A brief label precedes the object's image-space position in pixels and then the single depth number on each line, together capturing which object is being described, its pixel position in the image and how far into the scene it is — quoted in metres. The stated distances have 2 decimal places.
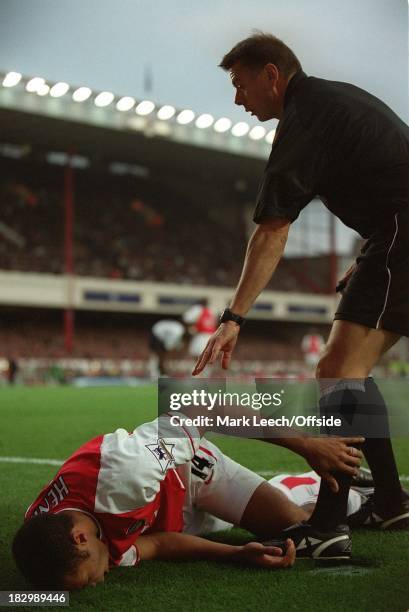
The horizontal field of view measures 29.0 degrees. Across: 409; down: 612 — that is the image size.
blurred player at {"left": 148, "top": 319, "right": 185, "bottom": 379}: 13.43
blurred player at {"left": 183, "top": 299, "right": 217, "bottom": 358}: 14.26
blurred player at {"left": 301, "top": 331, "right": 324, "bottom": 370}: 18.44
